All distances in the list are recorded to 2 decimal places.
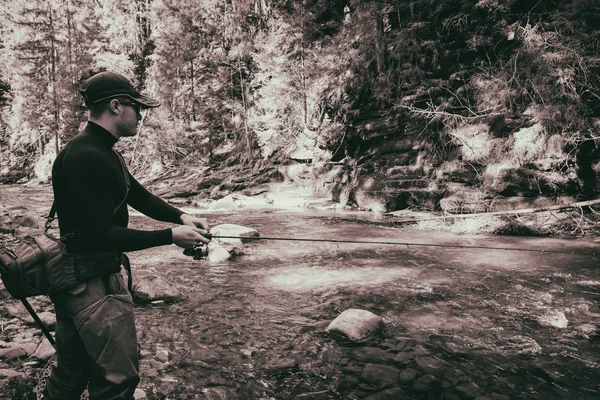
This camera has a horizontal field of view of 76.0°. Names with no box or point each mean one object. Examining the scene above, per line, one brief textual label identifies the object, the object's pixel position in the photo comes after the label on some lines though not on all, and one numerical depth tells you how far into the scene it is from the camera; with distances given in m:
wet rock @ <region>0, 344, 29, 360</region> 3.59
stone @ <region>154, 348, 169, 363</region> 3.85
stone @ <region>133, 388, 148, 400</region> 3.02
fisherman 1.97
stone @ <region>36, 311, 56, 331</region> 4.39
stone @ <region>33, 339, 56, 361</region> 3.59
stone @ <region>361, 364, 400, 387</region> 3.51
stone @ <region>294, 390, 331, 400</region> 3.27
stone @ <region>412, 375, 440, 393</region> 3.38
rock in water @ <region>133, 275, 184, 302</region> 5.45
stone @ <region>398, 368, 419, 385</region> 3.51
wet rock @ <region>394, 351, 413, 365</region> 3.84
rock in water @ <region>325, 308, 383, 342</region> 4.36
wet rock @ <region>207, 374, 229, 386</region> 3.47
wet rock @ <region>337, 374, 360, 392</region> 3.43
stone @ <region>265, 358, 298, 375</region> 3.71
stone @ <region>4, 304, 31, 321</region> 4.73
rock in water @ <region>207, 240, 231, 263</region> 7.96
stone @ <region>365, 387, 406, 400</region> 3.27
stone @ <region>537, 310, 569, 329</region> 4.61
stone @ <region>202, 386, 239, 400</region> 3.25
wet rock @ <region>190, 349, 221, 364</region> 3.91
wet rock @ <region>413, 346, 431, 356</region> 3.99
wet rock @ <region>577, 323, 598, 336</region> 4.37
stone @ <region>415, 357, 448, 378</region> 3.65
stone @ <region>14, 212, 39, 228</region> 10.98
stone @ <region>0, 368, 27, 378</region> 3.11
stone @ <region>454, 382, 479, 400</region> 3.27
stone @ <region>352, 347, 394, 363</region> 3.90
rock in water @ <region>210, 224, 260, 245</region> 9.39
